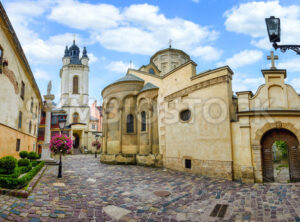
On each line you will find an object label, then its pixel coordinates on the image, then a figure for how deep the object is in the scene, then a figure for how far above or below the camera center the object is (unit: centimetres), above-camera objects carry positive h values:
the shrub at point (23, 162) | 1088 -148
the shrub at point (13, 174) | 719 -148
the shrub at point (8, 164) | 761 -111
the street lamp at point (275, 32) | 468 +246
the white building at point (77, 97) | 4071 +846
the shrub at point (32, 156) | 1403 -150
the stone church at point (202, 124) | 982 +74
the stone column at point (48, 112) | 2225 +280
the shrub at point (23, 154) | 1285 -123
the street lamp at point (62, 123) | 1224 +77
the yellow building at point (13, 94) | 1010 +273
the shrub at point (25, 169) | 954 -171
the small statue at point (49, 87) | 2245 +554
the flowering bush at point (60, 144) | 1166 -52
